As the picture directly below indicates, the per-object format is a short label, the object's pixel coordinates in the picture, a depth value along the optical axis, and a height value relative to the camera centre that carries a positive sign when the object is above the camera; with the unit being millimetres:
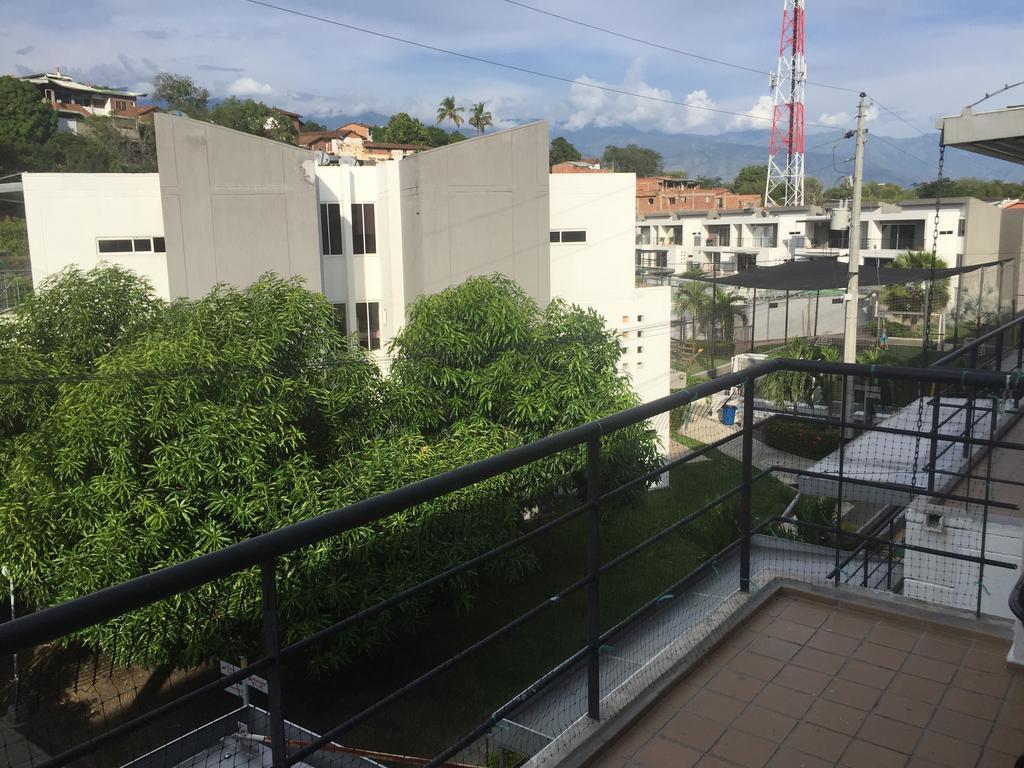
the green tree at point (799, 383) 22216 -3824
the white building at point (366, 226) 19406 +350
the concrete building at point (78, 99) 74425 +13898
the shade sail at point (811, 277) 20312 -1042
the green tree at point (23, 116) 49094 +7514
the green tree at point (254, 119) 58312 +8517
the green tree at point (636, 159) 101125 +8981
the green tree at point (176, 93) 68938 +11826
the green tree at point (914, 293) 35781 -2566
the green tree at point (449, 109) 77125 +11277
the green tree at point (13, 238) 35725 +372
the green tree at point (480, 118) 75750 +10401
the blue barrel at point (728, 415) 21964 -4620
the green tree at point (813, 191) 73938 +3703
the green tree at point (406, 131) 62594 +7835
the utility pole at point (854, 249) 19812 -360
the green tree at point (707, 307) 35500 -2976
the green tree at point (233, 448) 9594 -2615
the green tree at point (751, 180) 79750 +5113
